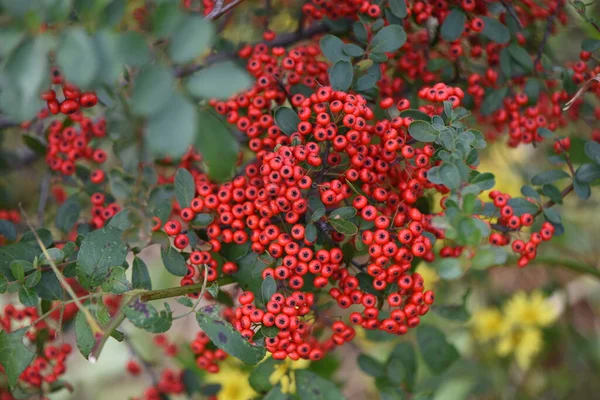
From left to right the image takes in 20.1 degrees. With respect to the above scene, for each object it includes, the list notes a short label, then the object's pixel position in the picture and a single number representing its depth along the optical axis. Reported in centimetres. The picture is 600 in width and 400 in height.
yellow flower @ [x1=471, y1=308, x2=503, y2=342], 102
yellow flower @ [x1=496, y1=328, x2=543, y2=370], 99
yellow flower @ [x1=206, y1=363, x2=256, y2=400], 92
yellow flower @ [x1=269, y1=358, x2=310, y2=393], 78
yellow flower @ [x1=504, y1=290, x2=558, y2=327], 100
